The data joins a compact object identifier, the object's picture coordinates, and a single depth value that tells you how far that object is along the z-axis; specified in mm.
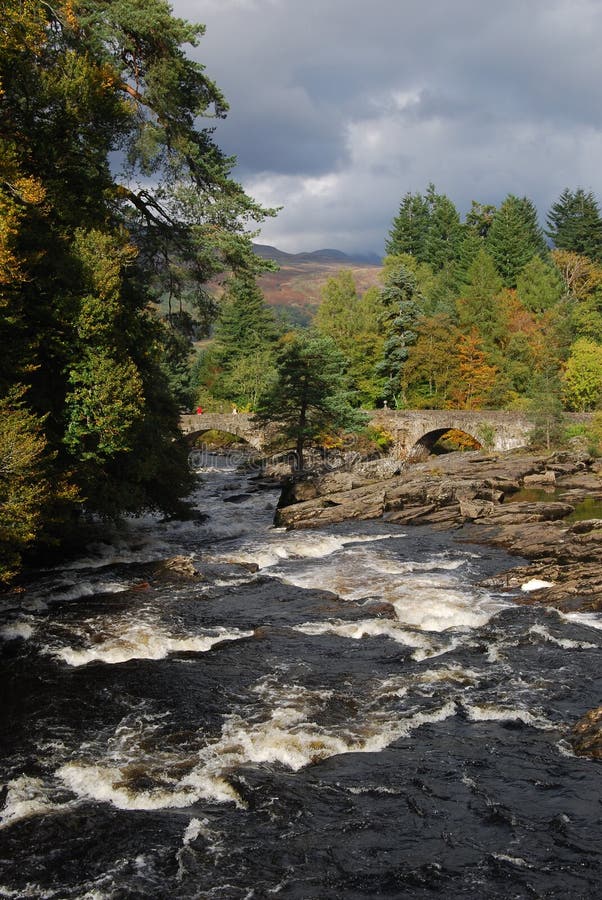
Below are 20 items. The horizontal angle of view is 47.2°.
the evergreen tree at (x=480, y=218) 108375
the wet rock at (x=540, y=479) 45438
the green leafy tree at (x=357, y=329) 78188
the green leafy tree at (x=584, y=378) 68000
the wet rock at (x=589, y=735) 12258
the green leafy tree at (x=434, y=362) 72875
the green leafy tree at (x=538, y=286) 83750
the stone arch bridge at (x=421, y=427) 58562
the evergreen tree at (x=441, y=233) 110500
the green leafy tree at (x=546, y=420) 56438
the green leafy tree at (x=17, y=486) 16891
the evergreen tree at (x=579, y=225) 102125
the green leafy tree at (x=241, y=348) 87312
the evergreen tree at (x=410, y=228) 116875
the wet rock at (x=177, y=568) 25041
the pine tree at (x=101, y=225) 20891
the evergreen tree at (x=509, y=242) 96000
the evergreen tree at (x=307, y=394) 43406
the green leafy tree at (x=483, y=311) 77319
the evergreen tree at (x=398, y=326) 74750
